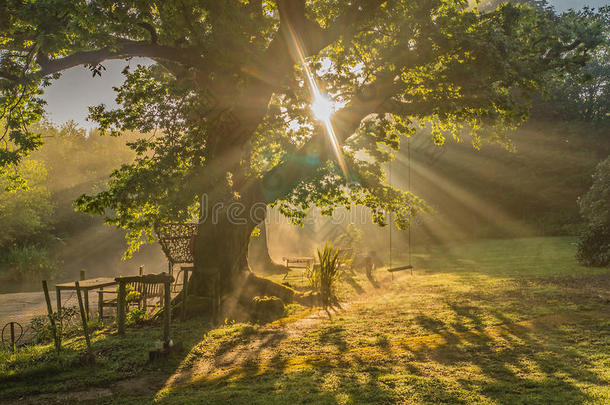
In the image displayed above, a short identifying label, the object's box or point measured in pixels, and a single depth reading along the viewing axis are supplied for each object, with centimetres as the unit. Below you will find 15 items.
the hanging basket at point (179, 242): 925
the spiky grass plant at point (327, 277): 1027
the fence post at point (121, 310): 671
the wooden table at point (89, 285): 628
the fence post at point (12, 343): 598
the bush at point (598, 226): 1337
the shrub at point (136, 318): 804
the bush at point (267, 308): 843
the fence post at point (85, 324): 529
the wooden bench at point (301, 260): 1404
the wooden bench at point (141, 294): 838
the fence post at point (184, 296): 754
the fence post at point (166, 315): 583
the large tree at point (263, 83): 714
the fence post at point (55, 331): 530
